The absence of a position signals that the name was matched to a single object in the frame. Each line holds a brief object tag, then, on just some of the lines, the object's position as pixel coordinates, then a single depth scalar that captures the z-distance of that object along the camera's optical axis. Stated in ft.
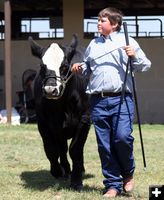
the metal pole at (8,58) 96.21
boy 39.04
